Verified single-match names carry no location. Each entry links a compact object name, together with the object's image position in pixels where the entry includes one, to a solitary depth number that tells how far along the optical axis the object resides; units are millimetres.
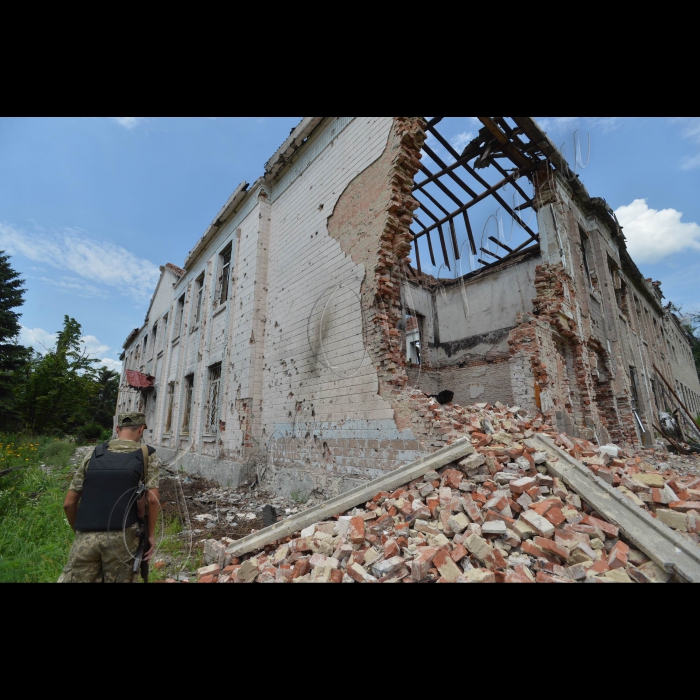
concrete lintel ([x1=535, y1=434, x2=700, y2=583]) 2338
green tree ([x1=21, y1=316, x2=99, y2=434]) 16281
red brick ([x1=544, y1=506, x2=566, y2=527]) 2824
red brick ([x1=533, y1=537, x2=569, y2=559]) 2523
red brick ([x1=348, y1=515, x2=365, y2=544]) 3150
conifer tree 17312
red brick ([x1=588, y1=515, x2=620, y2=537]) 2676
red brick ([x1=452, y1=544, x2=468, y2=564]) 2638
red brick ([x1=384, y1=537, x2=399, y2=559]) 2830
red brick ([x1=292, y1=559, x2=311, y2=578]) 2881
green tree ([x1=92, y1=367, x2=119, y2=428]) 31981
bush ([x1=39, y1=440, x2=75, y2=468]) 9517
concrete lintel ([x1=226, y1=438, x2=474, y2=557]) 3686
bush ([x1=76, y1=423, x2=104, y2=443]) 21516
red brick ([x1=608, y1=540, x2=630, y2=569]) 2389
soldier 2494
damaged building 5539
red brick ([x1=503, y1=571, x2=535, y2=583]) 2348
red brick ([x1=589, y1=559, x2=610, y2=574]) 2367
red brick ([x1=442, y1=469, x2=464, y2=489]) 3574
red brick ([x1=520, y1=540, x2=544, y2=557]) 2605
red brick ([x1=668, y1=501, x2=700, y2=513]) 2957
